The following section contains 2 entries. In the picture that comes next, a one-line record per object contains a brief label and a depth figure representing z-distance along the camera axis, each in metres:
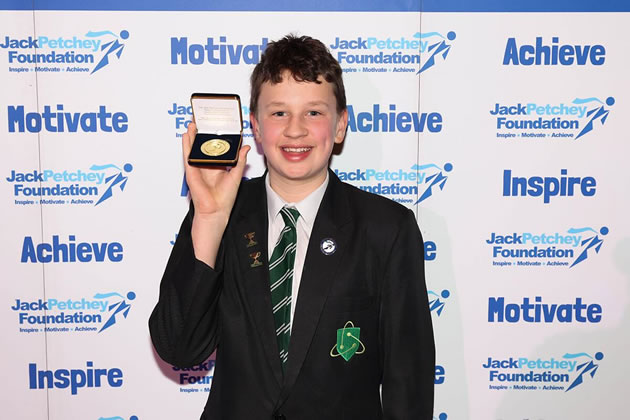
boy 1.69
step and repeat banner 2.59
